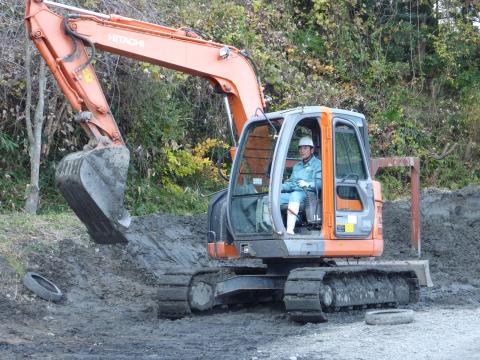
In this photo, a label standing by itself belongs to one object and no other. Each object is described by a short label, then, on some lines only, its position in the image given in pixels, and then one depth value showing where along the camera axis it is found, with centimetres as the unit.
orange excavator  938
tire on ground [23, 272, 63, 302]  1070
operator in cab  989
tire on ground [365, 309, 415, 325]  923
